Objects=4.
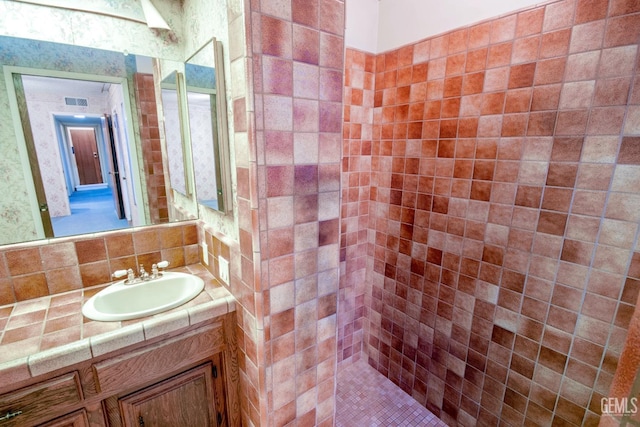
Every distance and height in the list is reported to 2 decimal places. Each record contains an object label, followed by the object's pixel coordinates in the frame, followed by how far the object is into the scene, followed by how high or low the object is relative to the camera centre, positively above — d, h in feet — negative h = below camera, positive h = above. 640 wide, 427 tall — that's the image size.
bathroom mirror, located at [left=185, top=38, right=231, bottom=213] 3.57 +0.36
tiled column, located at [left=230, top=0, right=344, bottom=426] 2.95 -0.59
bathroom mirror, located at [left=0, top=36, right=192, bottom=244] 3.78 +0.13
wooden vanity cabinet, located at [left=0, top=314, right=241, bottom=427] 3.05 -2.90
